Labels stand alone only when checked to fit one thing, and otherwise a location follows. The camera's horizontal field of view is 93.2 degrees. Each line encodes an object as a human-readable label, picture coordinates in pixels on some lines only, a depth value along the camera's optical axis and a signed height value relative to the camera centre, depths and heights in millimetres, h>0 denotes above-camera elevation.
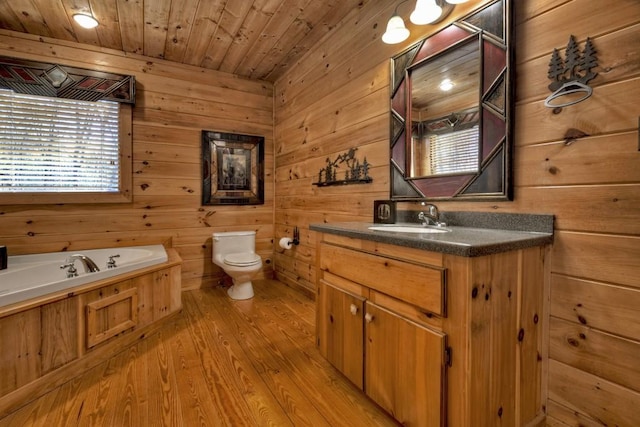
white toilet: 2912 -513
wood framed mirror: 1429 +531
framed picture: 3449 +464
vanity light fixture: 1592 +1042
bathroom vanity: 1021 -438
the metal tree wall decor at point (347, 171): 2324 +311
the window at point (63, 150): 2625 +529
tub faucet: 2049 -384
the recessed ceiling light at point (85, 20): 2414 +1525
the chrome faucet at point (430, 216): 1665 -42
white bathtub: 1596 -443
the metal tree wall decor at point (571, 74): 1160 +541
